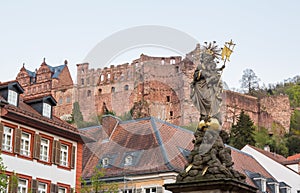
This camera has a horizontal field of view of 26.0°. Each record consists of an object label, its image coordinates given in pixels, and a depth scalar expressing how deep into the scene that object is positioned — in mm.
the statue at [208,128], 12688
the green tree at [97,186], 26234
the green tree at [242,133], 80119
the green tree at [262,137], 99781
